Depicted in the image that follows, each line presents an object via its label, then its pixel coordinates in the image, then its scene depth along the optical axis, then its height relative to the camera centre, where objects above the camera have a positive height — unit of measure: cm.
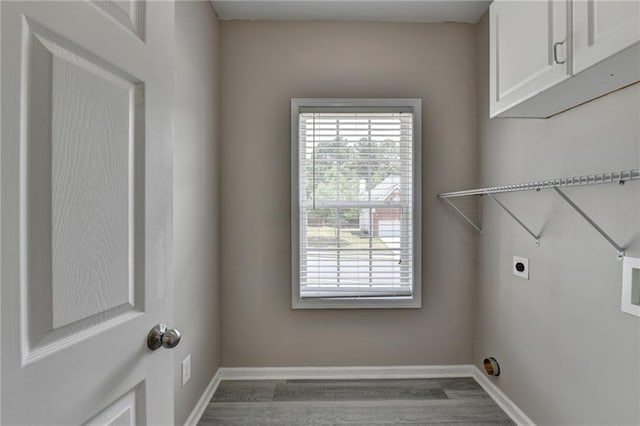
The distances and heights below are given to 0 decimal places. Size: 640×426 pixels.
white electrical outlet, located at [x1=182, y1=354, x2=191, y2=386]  176 -80
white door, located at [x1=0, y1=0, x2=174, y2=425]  58 +0
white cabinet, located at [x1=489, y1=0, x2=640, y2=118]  100 +53
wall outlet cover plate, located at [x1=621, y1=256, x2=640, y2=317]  122 -25
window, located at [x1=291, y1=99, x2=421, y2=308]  236 +6
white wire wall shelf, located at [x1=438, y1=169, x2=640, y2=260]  95 +10
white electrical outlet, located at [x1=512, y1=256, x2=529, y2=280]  185 -29
